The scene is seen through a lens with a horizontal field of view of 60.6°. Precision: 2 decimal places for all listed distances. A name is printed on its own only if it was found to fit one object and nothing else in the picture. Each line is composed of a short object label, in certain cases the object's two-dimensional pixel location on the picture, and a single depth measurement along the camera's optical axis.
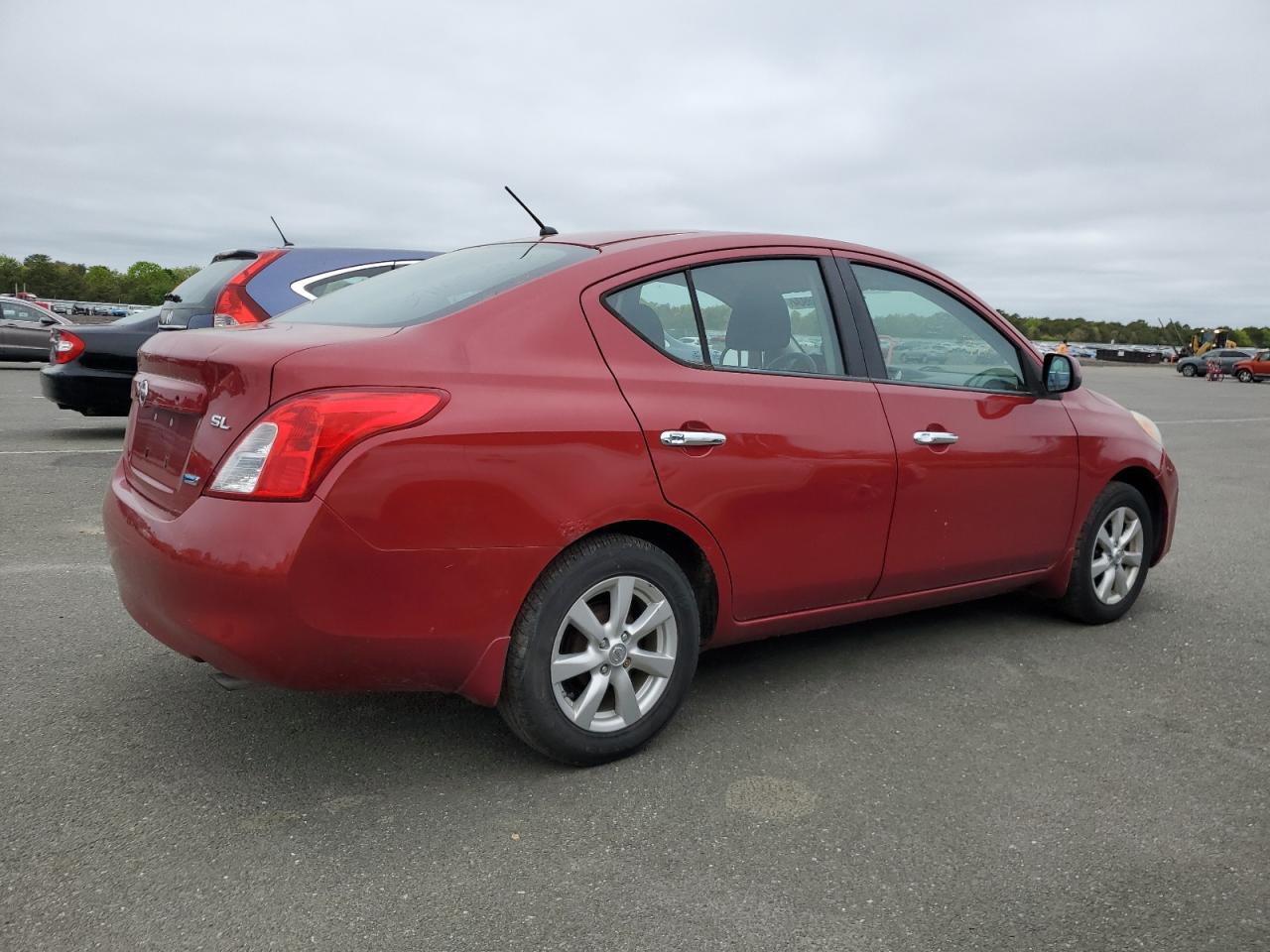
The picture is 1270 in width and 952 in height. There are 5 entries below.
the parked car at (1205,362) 53.97
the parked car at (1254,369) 50.78
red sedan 2.71
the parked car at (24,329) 22.06
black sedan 9.18
